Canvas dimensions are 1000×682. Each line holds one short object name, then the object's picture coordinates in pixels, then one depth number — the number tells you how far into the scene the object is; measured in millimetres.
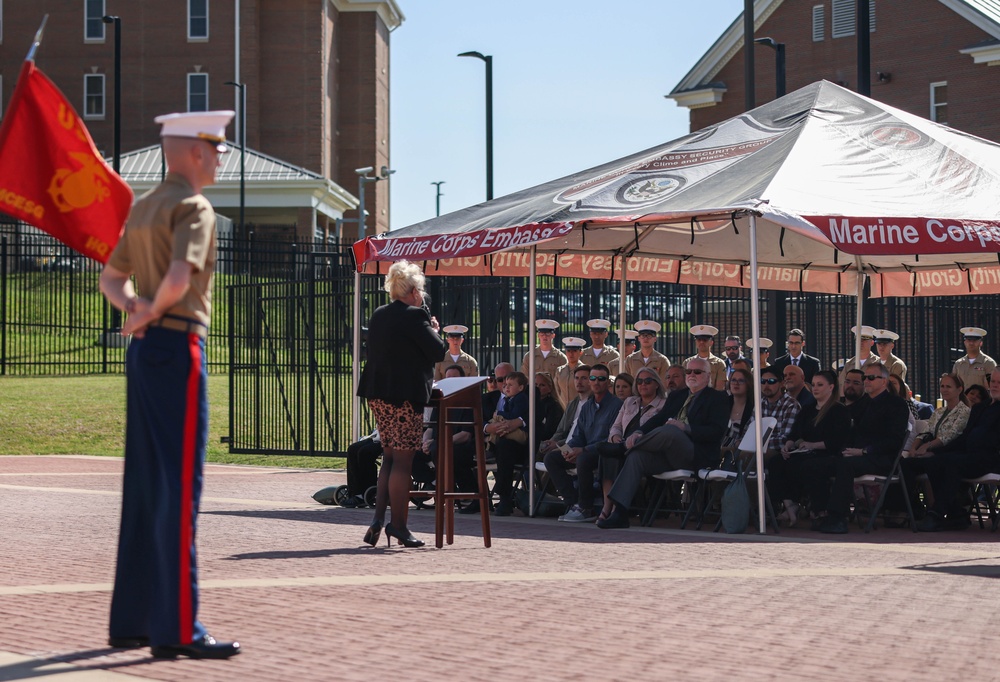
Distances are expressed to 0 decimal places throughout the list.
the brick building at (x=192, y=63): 59938
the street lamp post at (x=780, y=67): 30031
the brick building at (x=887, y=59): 41594
